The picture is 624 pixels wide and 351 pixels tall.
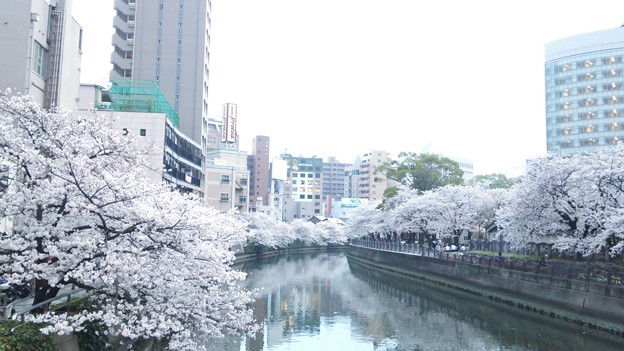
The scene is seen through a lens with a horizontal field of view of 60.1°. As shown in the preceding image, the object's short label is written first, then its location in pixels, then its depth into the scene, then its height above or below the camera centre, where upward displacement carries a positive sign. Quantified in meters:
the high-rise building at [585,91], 74.75 +19.42
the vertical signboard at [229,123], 78.25 +14.08
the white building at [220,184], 67.75 +4.16
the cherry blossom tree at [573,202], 26.80 +1.33
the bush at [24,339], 10.59 -2.57
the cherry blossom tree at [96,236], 12.01 -0.51
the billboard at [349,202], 135.70 +4.68
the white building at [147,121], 42.78 +7.71
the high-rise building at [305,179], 161.88 +12.06
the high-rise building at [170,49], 60.56 +18.78
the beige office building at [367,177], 144.38 +12.24
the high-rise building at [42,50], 24.25 +7.67
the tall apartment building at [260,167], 122.81 +11.82
